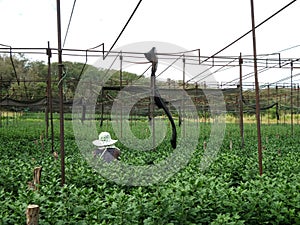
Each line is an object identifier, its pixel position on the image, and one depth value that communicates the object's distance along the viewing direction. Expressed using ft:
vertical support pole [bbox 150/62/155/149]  19.98
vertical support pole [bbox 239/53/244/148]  33.40
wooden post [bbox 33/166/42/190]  16.11
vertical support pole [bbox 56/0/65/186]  16.55
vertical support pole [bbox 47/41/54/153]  29.09
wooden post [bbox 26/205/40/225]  10.03
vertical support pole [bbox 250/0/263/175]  19.25
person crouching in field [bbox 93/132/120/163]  25.72
